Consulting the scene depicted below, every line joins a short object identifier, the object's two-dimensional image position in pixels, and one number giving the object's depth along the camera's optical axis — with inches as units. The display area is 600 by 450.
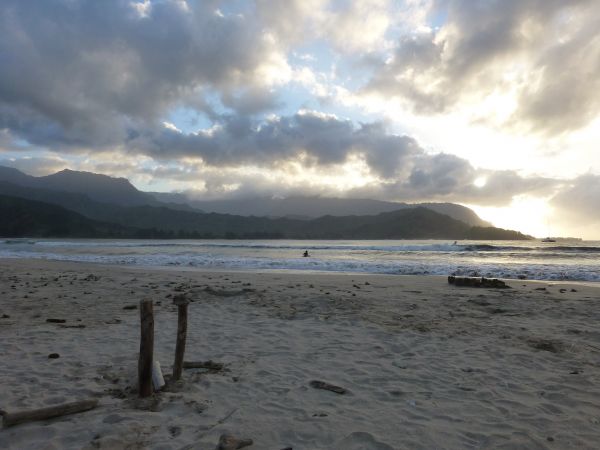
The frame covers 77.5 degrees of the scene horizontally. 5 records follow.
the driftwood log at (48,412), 146.1
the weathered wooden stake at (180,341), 197.8
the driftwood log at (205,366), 219.8
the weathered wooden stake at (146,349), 174.6
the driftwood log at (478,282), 569.9
